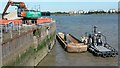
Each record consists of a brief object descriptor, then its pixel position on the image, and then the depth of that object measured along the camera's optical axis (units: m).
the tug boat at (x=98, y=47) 16.21
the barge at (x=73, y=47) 17.59
